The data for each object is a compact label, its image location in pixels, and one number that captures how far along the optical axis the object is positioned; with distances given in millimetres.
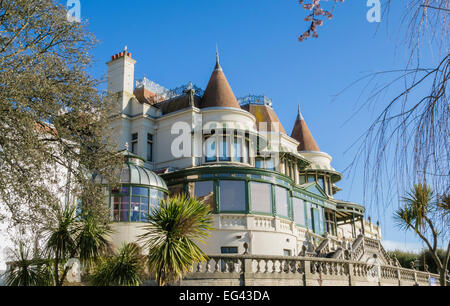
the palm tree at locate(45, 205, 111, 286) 17719
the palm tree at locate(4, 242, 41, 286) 17625
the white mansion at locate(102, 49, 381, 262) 26719
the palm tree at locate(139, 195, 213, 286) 16328
